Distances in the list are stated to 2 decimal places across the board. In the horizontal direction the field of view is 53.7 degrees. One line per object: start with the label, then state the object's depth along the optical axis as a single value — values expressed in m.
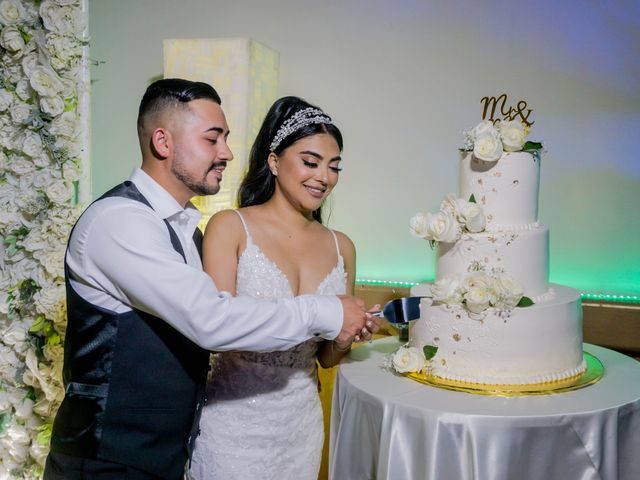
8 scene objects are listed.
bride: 2.33
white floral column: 3.44
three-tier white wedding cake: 2.30
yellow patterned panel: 3.81
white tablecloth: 2.01
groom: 1.85
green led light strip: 4.07
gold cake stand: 2.23
